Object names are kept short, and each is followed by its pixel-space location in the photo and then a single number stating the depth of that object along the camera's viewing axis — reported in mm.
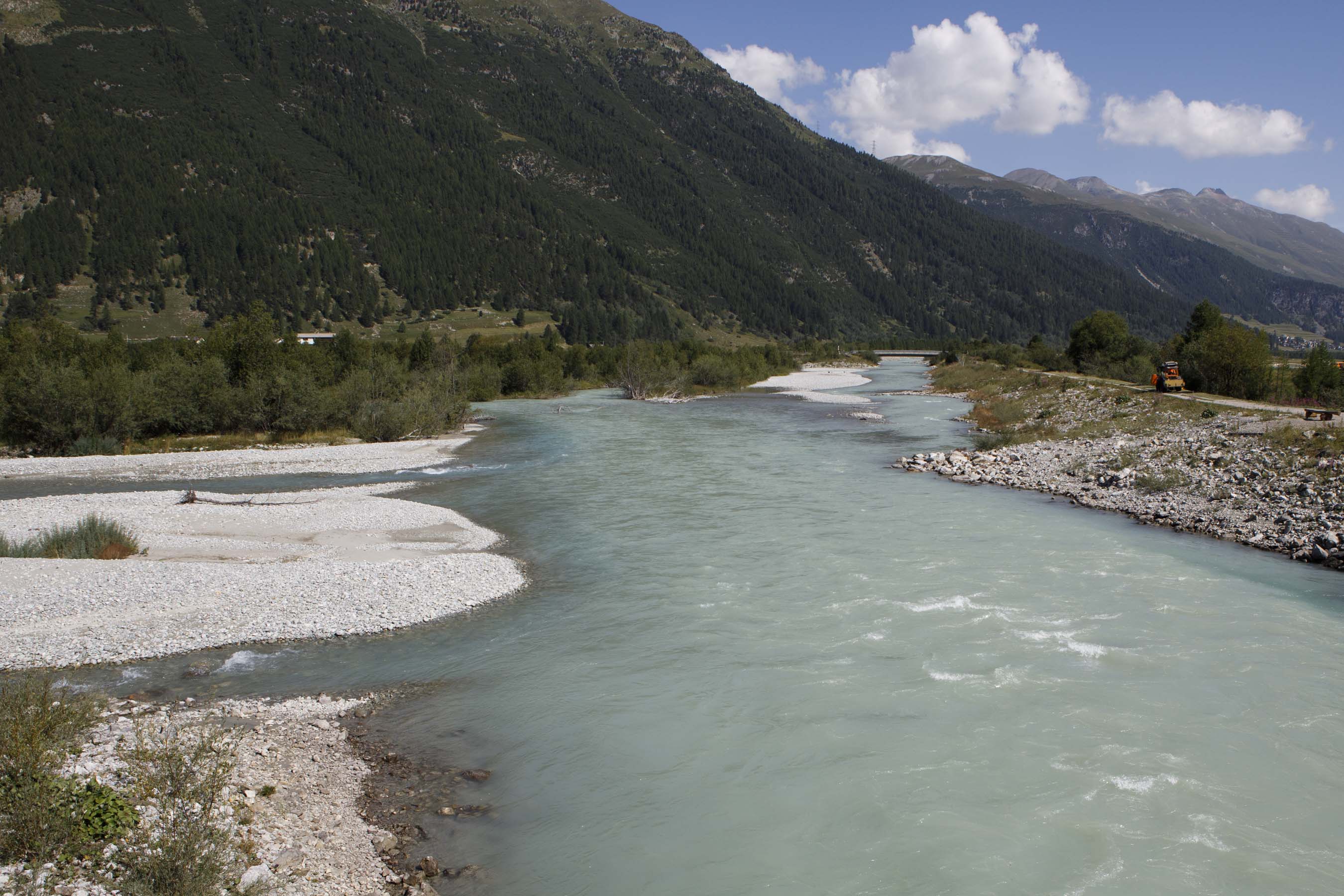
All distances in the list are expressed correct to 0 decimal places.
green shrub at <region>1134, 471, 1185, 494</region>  23375
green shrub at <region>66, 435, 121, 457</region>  32719
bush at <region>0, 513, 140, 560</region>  16547
